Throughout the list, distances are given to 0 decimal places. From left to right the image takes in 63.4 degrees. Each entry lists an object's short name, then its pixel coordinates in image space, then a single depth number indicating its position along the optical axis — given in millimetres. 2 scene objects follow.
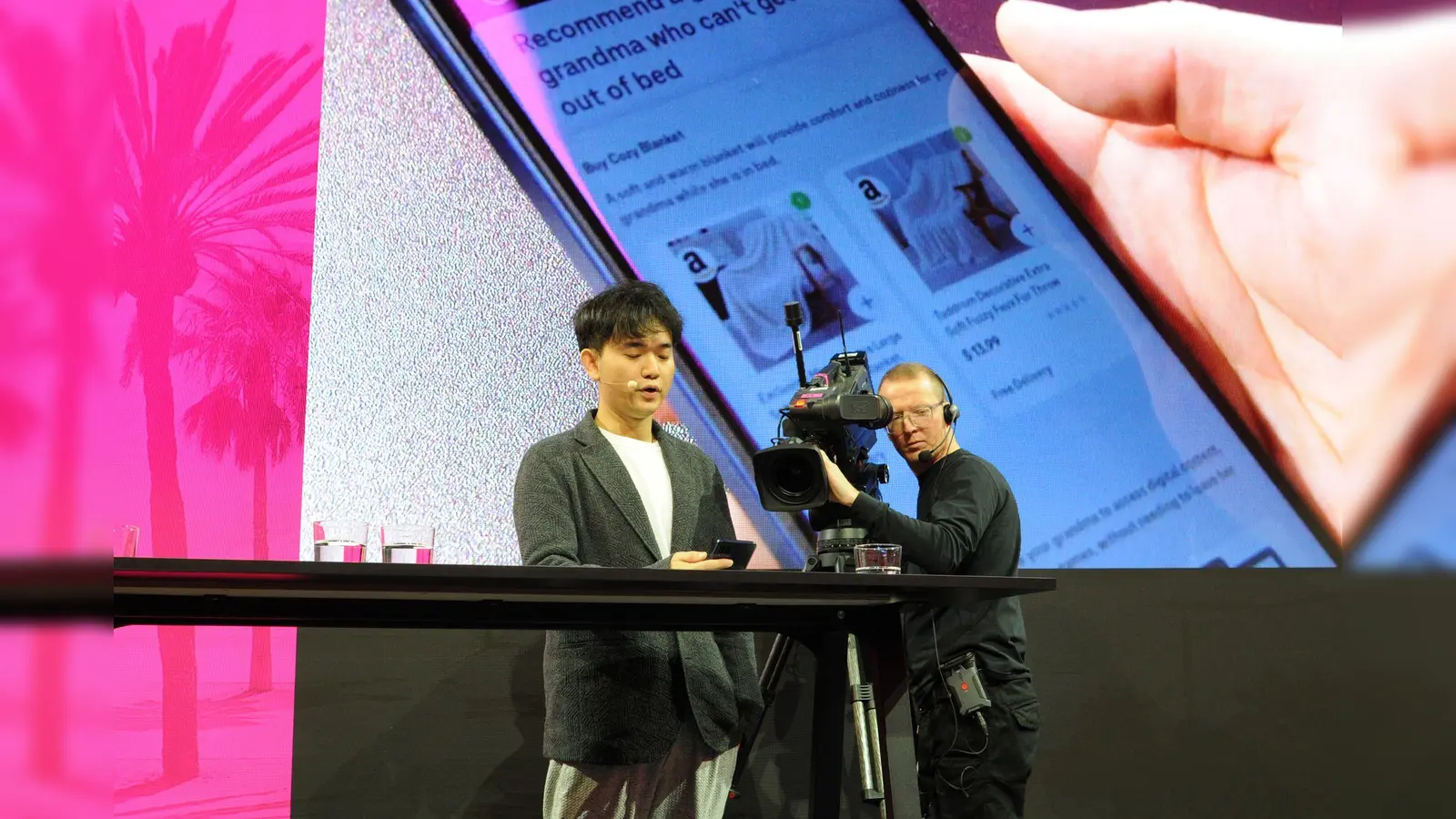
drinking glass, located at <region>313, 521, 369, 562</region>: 1855
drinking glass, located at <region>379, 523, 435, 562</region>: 1867
